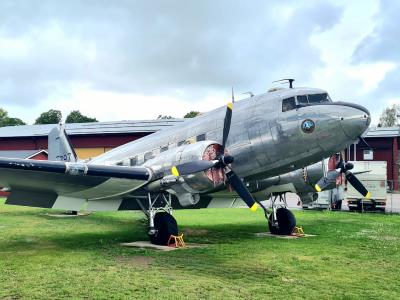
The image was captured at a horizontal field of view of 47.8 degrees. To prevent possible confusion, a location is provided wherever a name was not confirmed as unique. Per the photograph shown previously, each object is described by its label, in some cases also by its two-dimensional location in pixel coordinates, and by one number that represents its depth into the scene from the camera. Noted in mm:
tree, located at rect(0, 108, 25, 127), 110250
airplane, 12031
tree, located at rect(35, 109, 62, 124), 106000
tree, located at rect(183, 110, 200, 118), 93125
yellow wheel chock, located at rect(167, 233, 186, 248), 13391
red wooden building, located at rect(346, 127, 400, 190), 57062
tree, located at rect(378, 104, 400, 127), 112250
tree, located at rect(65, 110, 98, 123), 107812
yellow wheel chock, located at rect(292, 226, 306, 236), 16469
